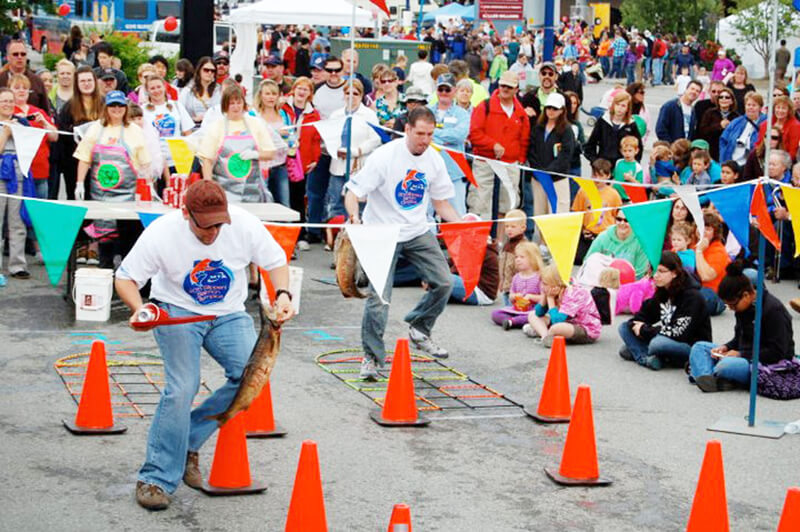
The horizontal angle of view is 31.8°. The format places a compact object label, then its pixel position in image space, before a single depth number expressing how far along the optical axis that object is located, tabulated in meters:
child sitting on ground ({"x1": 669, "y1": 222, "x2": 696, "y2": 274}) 13.02
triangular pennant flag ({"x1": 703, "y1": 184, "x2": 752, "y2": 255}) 8.98
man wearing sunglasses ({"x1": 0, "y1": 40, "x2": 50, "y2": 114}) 14.88
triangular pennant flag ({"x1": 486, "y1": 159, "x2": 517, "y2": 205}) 13.16
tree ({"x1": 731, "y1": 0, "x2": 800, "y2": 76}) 42.99
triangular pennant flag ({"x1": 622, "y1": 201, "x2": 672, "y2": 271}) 9.33
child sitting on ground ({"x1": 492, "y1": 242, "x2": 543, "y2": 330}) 12.23
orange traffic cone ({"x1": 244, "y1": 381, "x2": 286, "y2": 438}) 8.66
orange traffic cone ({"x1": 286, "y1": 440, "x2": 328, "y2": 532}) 6.68
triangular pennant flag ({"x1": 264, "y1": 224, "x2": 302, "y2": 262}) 9.66
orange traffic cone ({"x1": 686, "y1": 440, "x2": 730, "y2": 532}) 6.87
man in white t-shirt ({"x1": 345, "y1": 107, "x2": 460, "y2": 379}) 10.14
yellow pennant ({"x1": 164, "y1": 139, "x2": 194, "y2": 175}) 14.02
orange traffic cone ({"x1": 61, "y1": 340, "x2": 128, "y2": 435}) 8.58
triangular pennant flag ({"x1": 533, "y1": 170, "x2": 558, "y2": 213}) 12.55
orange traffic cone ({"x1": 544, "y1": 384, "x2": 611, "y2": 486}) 7.94
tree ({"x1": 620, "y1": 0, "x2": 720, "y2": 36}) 53.75
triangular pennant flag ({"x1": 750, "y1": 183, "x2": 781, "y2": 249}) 8.91
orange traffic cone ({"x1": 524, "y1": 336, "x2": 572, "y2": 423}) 9.27
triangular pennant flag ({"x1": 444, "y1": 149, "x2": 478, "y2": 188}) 14.07
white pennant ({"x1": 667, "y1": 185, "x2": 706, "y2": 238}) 9.47
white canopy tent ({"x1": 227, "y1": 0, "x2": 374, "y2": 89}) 24.25
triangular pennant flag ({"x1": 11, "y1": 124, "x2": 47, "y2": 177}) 12.97
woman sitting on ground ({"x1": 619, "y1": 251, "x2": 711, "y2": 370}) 10.70
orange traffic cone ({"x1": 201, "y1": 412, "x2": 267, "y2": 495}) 7.56
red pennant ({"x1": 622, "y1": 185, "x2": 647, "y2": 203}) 13.38
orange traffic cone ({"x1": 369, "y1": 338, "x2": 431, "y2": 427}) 9.06
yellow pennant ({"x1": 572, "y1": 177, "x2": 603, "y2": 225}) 11.73
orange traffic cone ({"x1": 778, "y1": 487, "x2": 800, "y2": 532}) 6.35
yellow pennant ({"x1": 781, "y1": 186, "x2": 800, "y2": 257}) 9.15
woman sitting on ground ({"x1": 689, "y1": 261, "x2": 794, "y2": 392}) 9.81
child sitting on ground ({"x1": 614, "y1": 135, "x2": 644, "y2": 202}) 16.05
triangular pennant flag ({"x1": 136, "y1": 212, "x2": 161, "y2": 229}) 9.78
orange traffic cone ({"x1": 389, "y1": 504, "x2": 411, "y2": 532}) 5.82
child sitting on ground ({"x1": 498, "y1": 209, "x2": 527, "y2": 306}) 12.98
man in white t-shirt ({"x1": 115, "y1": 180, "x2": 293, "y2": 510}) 7.20
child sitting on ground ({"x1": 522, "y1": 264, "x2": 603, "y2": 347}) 11.61
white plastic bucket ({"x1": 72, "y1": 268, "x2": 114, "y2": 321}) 11.65
